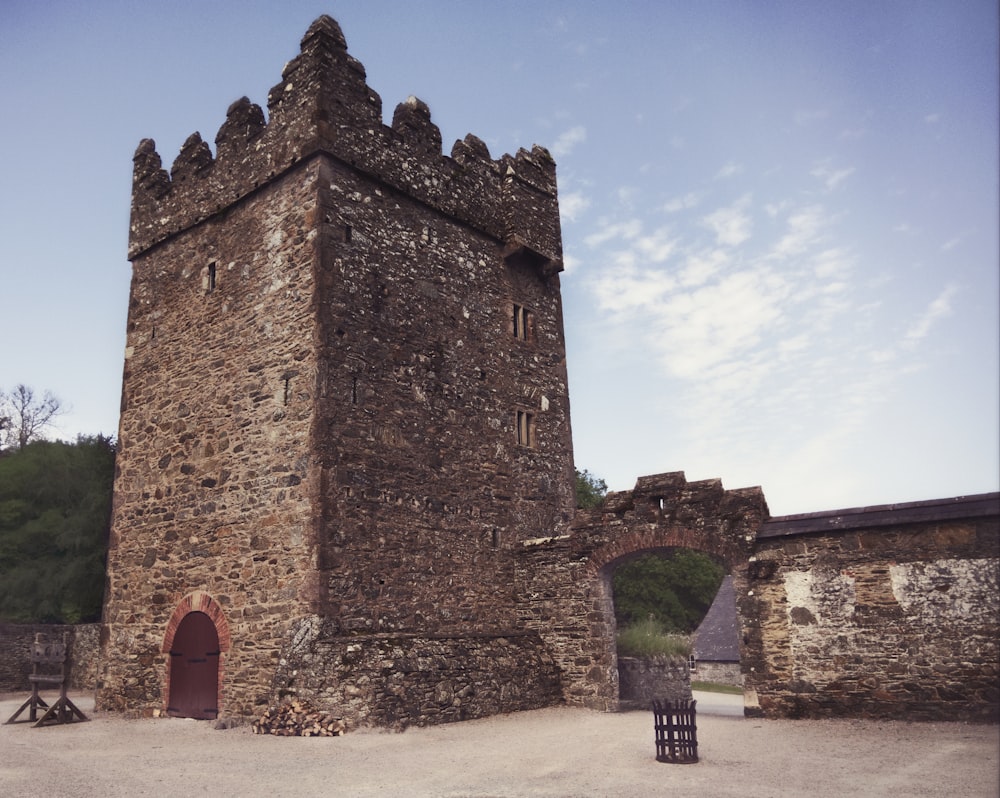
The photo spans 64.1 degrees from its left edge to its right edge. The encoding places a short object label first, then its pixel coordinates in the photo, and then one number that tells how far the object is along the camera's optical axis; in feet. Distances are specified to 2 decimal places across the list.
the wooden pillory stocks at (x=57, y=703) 39.50
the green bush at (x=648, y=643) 48.29
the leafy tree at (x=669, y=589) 135.95
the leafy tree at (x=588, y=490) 120.57
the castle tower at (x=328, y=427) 37.73
